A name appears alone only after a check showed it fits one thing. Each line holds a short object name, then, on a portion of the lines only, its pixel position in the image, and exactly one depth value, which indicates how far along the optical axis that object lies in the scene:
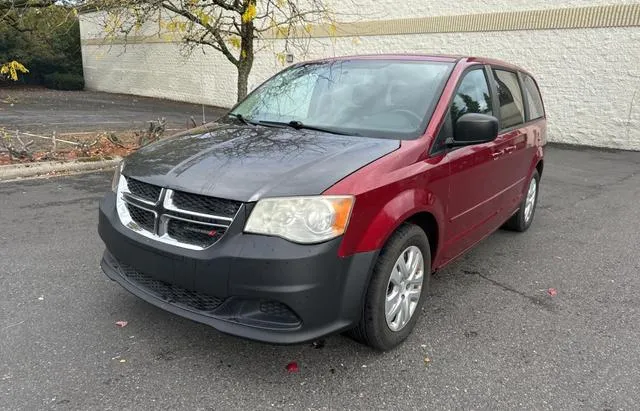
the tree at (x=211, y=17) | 8.08
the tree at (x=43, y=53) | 29.41
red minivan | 2.53
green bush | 30.17
